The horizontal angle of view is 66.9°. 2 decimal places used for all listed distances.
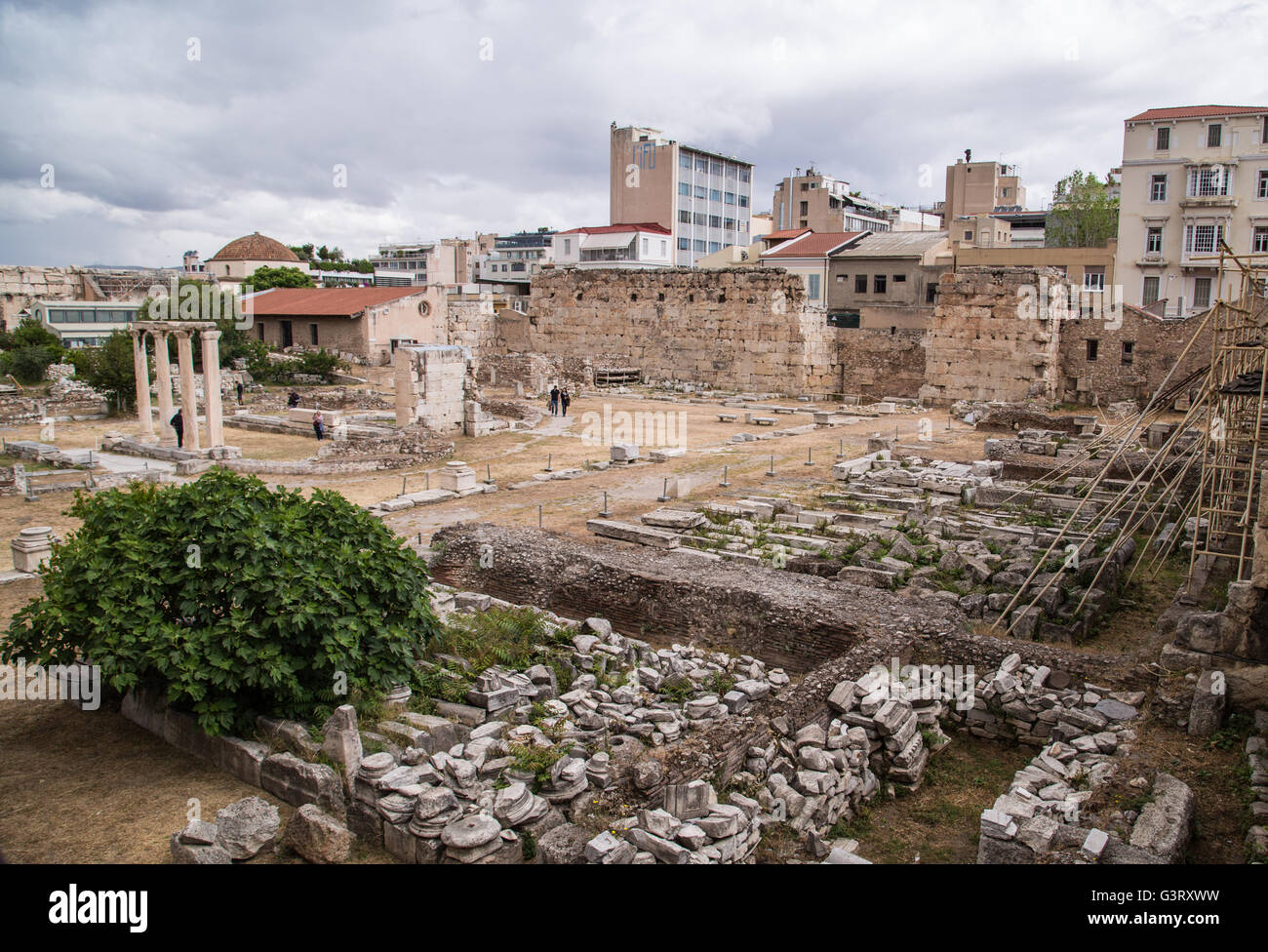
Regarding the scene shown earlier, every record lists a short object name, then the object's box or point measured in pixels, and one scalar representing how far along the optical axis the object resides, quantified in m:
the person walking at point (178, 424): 24.82
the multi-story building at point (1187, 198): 38.94
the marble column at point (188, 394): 23.61
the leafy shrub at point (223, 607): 7.89
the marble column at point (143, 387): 25.55
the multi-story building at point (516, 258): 88.07
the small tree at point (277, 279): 61.81
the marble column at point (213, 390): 24.28
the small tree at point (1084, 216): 50.16
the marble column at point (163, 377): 24.77
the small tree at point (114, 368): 29.84
